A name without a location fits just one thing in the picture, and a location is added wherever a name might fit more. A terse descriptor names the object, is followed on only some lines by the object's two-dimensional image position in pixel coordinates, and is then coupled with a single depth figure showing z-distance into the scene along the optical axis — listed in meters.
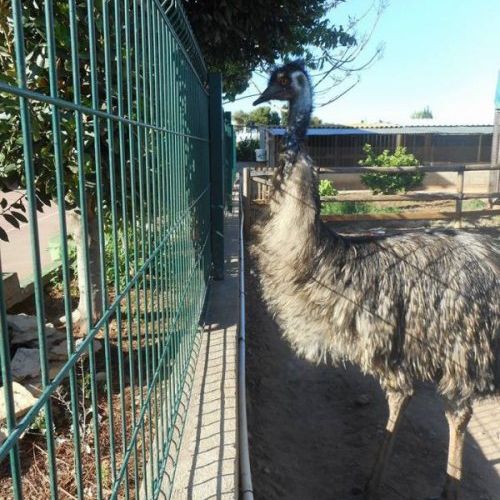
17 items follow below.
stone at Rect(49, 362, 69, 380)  2.82
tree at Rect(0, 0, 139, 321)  1.82
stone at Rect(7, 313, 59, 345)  2.87
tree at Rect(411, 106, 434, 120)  49.09
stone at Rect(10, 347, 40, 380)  2.63
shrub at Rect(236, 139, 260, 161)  29.14
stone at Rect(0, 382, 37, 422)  2.16
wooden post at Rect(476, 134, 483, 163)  20.87
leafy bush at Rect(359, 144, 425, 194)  14.05
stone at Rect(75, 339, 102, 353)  3.09
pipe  2.19
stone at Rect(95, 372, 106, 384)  2.83
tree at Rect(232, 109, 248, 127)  42.67
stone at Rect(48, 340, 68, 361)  2.83
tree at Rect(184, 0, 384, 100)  5.09
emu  2.69
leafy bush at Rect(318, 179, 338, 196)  11.47
